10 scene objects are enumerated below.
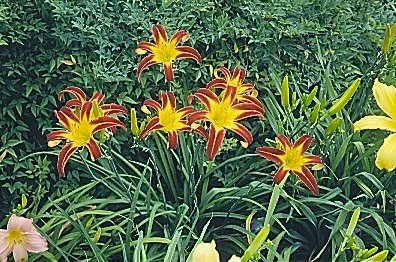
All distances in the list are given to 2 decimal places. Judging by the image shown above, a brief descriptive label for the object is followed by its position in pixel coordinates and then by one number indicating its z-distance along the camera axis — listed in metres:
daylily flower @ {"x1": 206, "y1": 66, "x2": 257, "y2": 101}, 2.13
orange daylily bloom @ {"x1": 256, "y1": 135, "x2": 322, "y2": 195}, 1.99
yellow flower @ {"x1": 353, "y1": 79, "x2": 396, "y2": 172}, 1.73
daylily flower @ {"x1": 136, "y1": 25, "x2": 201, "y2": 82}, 2.14
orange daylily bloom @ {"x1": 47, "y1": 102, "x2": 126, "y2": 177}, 1.94
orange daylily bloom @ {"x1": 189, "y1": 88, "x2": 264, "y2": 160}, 1.99
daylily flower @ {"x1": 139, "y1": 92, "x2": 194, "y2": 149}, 2.00
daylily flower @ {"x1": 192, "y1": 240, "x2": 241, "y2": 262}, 1.51
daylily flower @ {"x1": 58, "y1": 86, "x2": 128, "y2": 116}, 2.04
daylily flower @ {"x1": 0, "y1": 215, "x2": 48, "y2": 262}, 2.01
